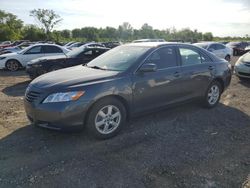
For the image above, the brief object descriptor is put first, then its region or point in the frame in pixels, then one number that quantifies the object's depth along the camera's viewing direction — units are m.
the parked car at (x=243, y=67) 7.06
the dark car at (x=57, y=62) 7.48
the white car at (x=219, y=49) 11.28
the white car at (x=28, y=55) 9.88
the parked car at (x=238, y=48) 19.80
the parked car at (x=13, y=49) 13.96
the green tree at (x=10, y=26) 39.44
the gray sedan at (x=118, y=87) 3.03
